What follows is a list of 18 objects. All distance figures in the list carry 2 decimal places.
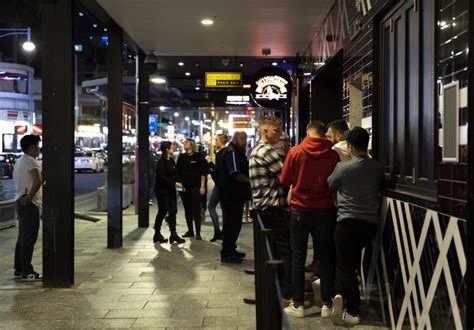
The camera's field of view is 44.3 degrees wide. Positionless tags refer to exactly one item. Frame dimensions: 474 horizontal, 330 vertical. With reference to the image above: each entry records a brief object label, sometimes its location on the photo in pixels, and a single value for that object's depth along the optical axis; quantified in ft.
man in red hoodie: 18.58
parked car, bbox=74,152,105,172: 123.65
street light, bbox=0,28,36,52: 73.62
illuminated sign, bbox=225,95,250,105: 56.70
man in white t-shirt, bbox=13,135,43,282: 23.85
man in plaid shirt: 20.80
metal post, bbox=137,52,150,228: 40.86
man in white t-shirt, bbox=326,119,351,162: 19.95
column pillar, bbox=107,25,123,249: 32.53
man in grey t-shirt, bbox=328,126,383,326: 17.12
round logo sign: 37.65
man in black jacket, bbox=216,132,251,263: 27.09
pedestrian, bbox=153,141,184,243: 33.33
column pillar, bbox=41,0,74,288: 22.58
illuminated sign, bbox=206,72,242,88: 45.01
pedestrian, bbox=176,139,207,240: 34.32
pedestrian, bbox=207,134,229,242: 34.50
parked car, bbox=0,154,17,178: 94.07
